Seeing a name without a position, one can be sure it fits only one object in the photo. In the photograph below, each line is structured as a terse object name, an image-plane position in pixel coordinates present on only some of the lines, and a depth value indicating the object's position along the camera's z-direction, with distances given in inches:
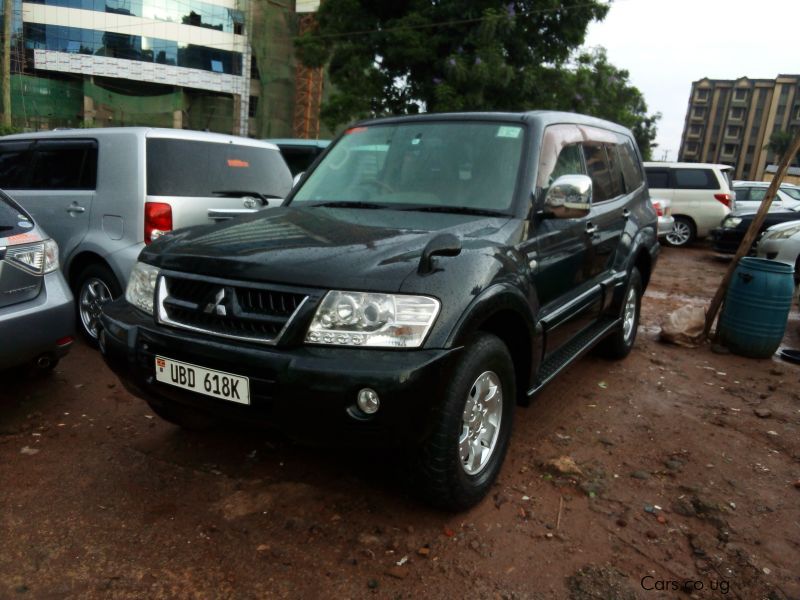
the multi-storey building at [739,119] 3604.8
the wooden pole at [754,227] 193.2
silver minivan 172.1
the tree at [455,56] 488.1
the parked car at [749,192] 576.7
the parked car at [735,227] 434.6
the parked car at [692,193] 521.0
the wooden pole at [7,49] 796.6
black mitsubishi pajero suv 83.4
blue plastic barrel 202.4
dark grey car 126.2
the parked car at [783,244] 339.6
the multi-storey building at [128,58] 1354.6
